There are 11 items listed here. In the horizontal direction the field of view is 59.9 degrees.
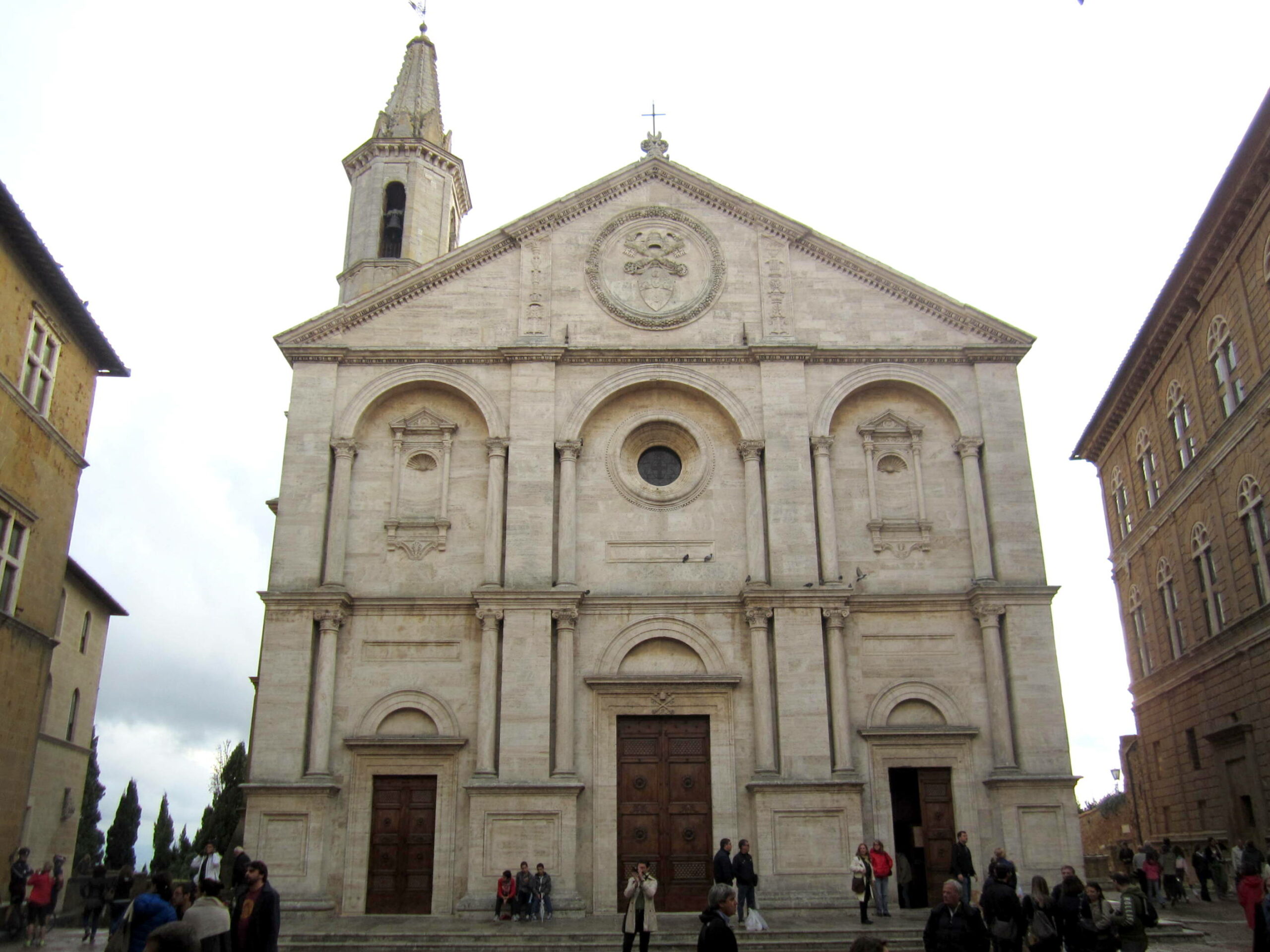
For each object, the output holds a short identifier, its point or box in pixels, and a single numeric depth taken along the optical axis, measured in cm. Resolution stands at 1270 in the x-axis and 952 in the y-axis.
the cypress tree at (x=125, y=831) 5303
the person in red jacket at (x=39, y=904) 2023
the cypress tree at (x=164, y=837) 5297
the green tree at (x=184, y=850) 4769
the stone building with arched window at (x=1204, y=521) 2662
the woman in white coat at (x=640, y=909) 1620
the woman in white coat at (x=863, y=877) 1988
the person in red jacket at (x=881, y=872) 2088
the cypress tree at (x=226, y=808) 4059
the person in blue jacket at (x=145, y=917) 1066
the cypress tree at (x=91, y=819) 4875
